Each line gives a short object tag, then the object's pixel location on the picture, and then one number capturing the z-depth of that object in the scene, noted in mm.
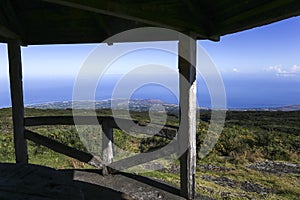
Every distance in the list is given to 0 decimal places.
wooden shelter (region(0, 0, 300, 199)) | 2951
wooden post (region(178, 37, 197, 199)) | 3869
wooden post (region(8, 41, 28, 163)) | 4348
